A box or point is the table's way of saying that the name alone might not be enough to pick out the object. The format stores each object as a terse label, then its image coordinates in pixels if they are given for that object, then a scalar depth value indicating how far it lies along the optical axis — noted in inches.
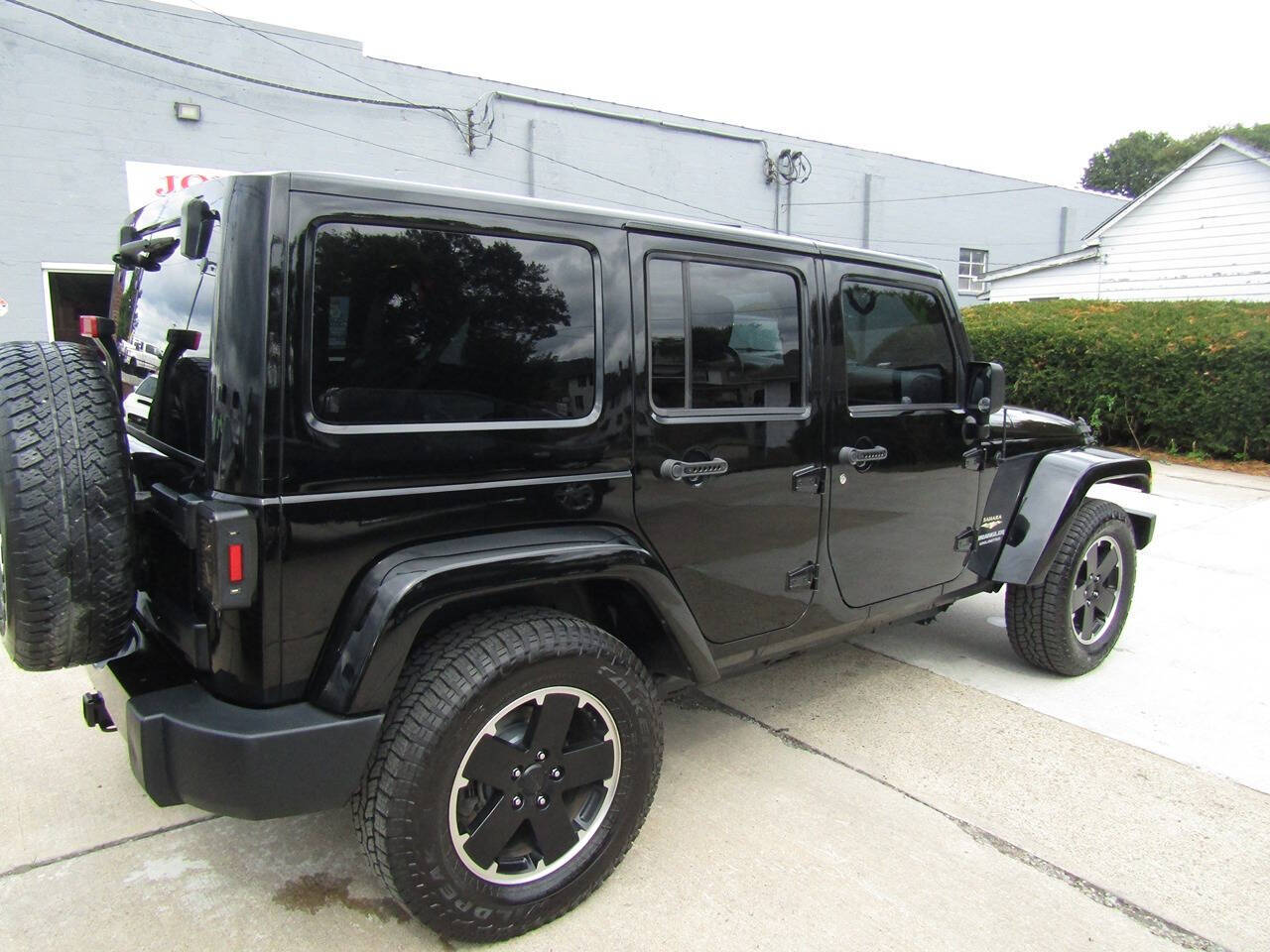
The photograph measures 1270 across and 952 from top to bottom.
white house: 556.1
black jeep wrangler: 75.0
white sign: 389.1
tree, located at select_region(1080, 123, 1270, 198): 1915.6
